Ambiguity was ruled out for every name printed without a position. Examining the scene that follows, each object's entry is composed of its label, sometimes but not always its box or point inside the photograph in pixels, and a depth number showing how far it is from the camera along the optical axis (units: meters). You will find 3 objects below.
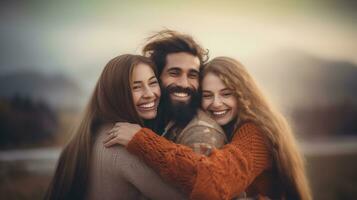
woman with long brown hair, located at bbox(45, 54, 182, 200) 2.86
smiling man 3.09
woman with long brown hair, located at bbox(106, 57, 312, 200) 2.72
